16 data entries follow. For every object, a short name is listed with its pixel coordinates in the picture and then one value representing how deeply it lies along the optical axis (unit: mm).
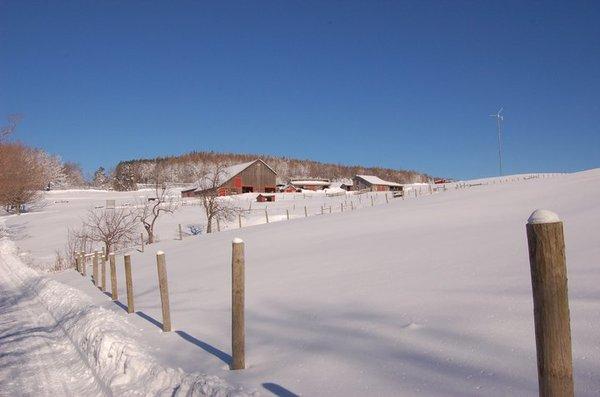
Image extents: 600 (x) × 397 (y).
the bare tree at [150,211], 34406
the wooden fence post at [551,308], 2244
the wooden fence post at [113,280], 11922
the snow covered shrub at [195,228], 41725
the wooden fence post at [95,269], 15706
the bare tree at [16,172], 41094
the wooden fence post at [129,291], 9539
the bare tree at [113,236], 28938
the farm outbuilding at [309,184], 111188
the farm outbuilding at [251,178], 79762
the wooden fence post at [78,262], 21609
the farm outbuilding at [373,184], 100900
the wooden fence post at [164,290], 7371
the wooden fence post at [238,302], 5070
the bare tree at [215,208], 38997
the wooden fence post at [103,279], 14217
